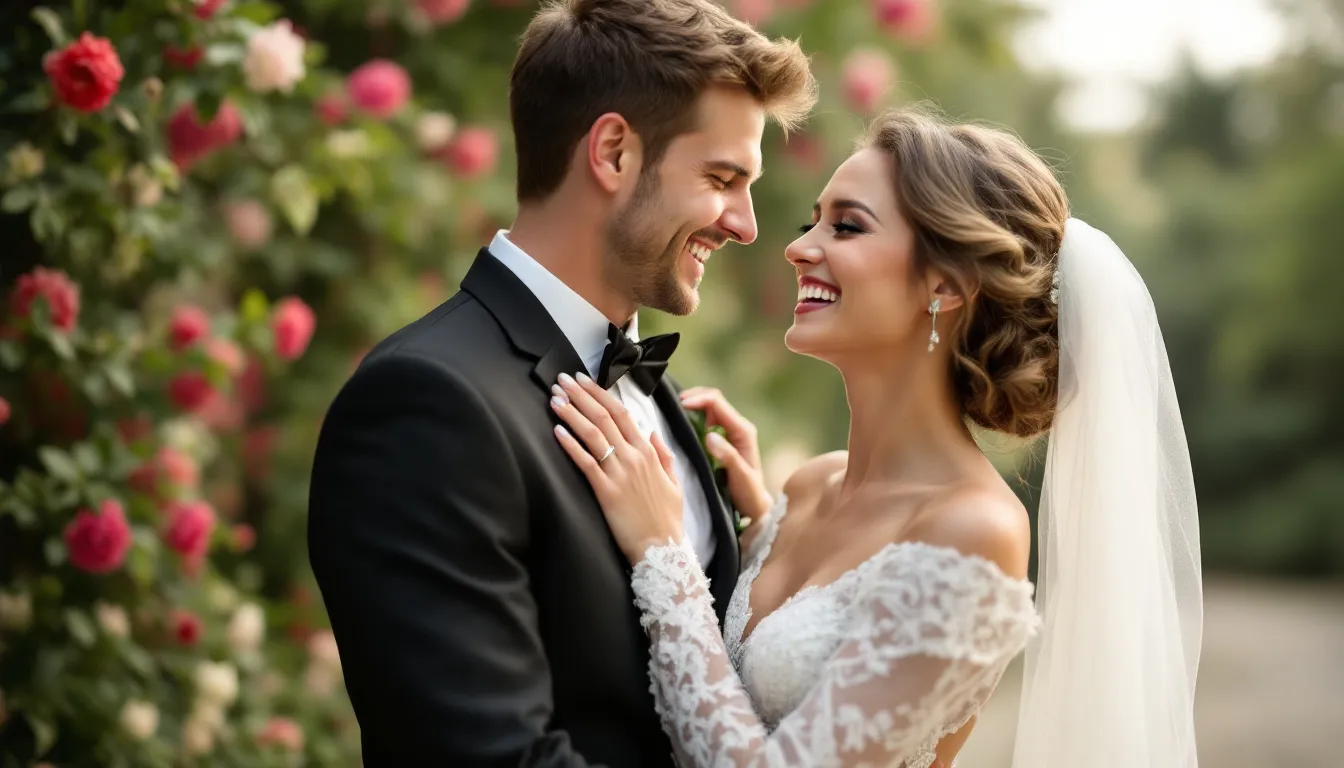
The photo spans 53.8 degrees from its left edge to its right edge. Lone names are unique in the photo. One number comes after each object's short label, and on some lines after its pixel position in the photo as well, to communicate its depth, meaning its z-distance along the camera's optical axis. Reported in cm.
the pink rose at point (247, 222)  418
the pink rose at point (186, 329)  367
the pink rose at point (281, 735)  404
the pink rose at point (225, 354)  368
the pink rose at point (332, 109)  416
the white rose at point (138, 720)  348
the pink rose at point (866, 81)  523
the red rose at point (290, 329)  385
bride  246
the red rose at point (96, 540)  332
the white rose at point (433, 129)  445
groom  211
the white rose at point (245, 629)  395
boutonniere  312
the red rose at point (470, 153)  459
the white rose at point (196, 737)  370
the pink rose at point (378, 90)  417
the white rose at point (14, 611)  337
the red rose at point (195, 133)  364
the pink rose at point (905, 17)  520
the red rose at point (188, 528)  366
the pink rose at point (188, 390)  369
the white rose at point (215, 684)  373
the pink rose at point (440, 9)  454
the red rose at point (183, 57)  337
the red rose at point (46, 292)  327
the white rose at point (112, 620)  352
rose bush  332
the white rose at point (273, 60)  342
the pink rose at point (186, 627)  376
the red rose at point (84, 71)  307
